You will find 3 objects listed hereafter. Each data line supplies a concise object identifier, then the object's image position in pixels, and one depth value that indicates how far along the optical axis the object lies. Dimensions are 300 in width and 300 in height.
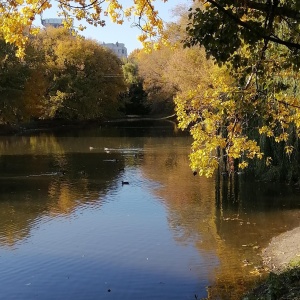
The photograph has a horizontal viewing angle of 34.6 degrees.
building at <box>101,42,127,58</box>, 179.88
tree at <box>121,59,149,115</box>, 77.00
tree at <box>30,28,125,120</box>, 54.28
